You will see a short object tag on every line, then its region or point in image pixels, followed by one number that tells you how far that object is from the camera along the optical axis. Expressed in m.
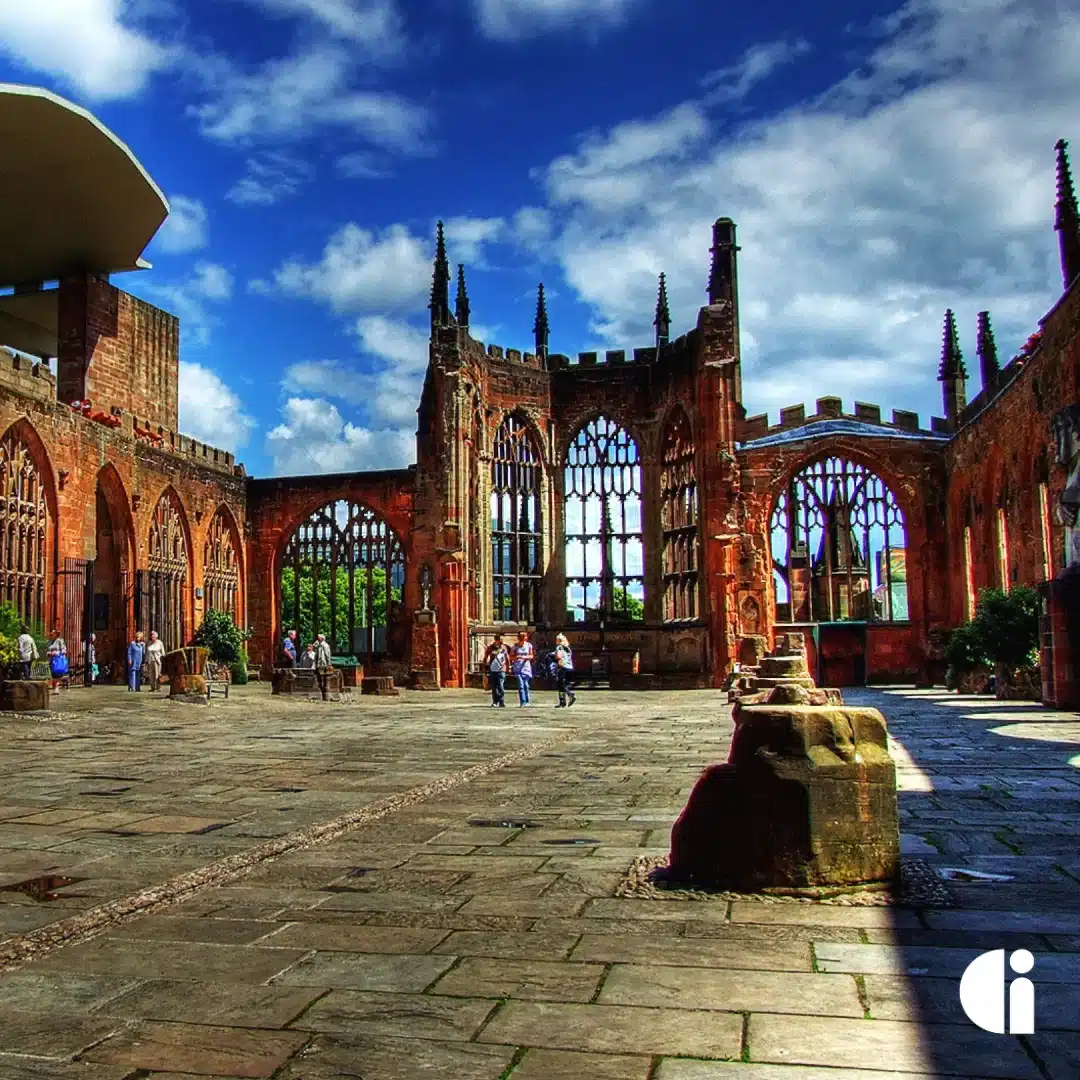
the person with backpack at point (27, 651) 17.91
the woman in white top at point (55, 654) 20.62
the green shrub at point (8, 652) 16.44
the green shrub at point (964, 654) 21.66
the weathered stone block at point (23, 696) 15.91
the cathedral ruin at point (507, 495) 27.09
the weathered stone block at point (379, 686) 25.73
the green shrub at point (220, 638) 29.83
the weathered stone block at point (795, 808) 4.86
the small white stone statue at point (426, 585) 30.84
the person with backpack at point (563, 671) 21.66
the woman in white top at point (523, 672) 21.98
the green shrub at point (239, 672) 30.45
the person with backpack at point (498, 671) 21.52
